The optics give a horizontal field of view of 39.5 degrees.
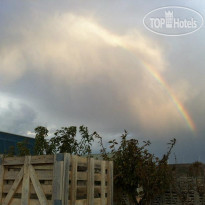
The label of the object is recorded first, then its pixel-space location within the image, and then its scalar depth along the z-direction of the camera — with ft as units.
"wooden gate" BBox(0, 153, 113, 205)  20.03
